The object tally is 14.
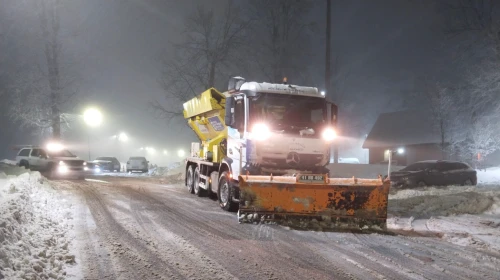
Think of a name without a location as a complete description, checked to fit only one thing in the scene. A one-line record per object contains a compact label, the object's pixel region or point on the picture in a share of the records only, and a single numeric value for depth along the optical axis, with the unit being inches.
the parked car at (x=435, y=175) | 756.6
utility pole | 814.5
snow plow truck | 340.2
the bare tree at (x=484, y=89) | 767.1
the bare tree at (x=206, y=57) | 1112.8
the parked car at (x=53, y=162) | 861.8
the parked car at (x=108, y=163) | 1398.9
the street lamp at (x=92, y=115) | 1338.6
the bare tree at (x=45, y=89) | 1118.4
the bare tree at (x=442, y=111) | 1262.3
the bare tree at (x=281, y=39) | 1120.8
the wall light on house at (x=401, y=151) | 1539.1
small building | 1523.1
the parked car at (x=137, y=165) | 1387.8
